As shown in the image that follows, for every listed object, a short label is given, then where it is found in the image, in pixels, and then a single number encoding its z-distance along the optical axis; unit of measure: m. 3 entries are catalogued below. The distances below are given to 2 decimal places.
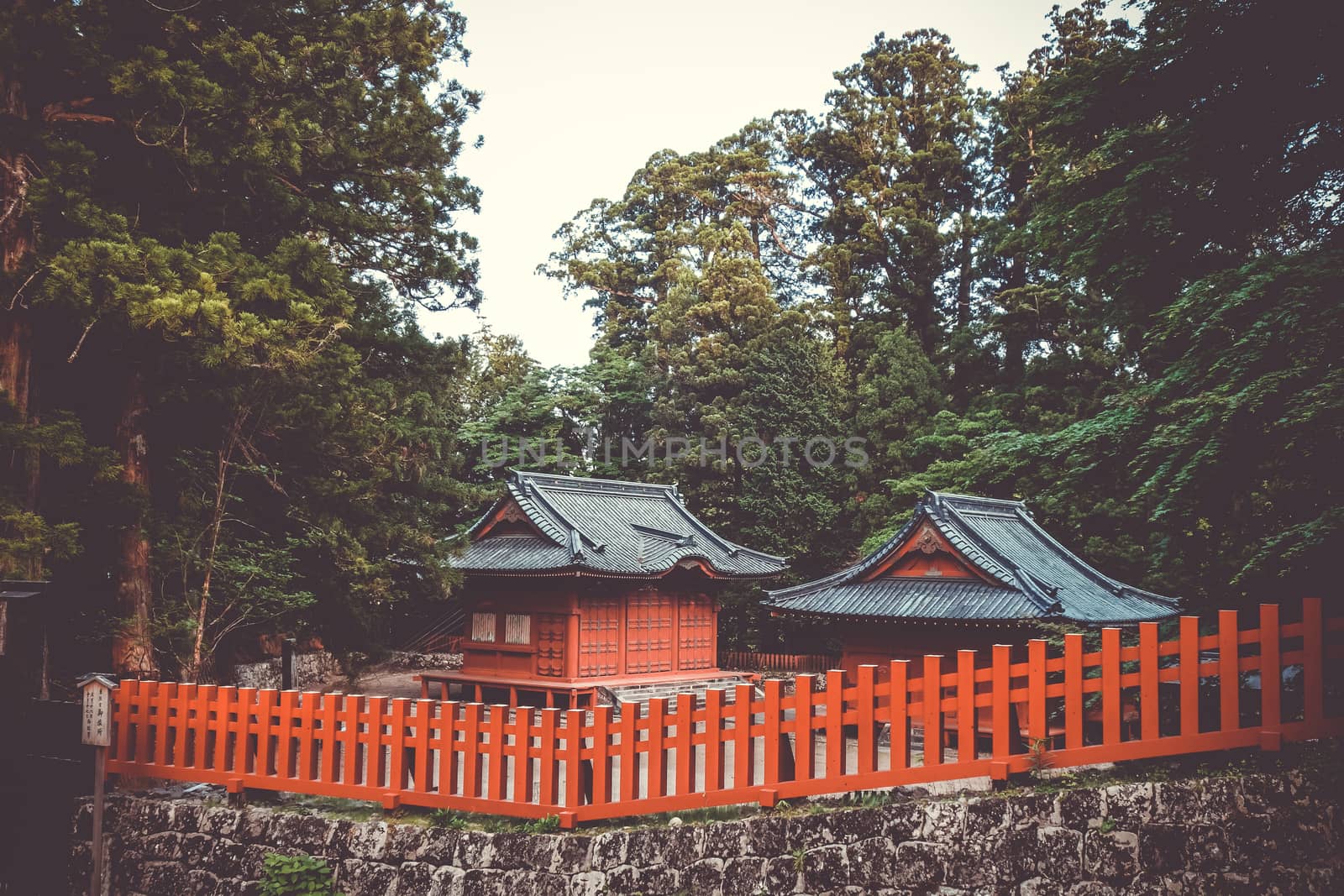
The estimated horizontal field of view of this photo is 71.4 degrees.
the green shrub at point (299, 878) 7.85
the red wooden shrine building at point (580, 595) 20.89
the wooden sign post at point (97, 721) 8.23
